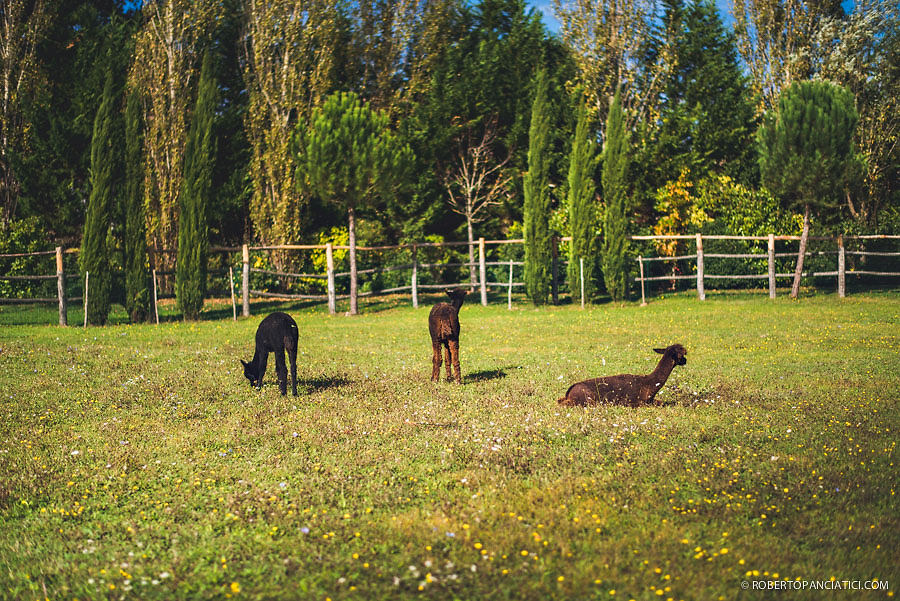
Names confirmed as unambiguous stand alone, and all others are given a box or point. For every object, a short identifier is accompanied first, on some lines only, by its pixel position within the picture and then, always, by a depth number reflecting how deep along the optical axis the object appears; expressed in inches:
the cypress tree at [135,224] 839.1
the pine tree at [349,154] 869.2
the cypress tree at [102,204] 811.4
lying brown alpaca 327.9
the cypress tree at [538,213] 954.1
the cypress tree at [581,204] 959.6
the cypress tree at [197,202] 869.8
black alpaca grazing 358.3
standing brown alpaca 389.7
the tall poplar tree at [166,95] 1086.4
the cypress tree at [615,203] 960.3
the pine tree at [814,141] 871.1
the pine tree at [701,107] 1162.0
